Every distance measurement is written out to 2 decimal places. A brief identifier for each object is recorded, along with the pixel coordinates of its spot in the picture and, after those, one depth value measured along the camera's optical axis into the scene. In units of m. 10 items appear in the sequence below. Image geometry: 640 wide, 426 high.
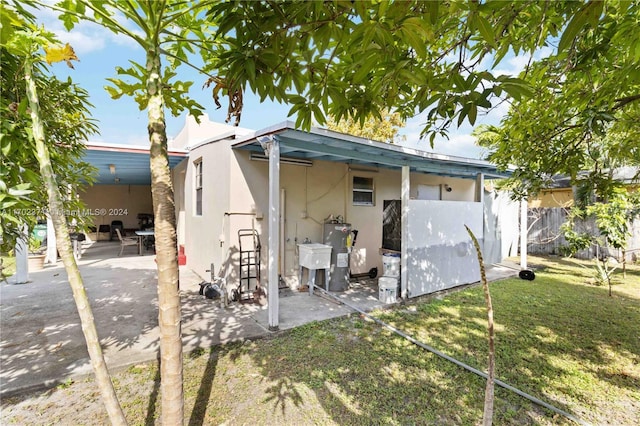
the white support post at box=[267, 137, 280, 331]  4.30
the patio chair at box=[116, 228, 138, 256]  10.50
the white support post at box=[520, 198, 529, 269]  8.59
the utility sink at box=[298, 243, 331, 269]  5.86
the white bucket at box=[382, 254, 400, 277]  5.91
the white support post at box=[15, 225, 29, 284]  6.61
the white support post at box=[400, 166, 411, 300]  5.78
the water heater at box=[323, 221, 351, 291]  6.25
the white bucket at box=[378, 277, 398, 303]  5.55
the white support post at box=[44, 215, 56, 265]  9.11
